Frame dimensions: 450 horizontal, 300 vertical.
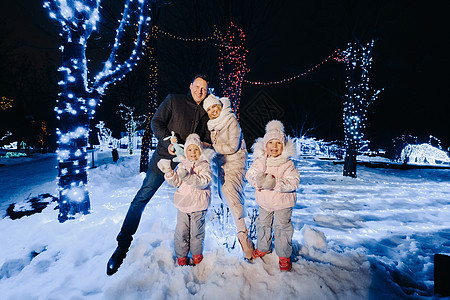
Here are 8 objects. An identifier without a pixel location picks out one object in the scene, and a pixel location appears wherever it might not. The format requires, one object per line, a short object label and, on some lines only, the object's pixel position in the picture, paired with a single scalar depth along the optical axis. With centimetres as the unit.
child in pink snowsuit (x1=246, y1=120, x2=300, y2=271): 241
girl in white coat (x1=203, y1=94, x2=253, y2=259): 276
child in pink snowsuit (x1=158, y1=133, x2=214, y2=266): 251
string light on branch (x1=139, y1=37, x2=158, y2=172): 867
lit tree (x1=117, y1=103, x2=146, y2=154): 2048
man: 280
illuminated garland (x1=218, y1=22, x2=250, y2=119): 973
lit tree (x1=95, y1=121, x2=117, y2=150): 2338
